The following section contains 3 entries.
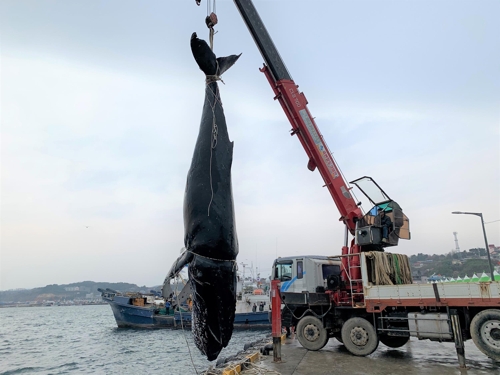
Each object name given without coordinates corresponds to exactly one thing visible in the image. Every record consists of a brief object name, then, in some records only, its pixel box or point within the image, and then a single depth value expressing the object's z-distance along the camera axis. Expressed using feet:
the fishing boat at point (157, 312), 98.68
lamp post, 55.77
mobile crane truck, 26.35
